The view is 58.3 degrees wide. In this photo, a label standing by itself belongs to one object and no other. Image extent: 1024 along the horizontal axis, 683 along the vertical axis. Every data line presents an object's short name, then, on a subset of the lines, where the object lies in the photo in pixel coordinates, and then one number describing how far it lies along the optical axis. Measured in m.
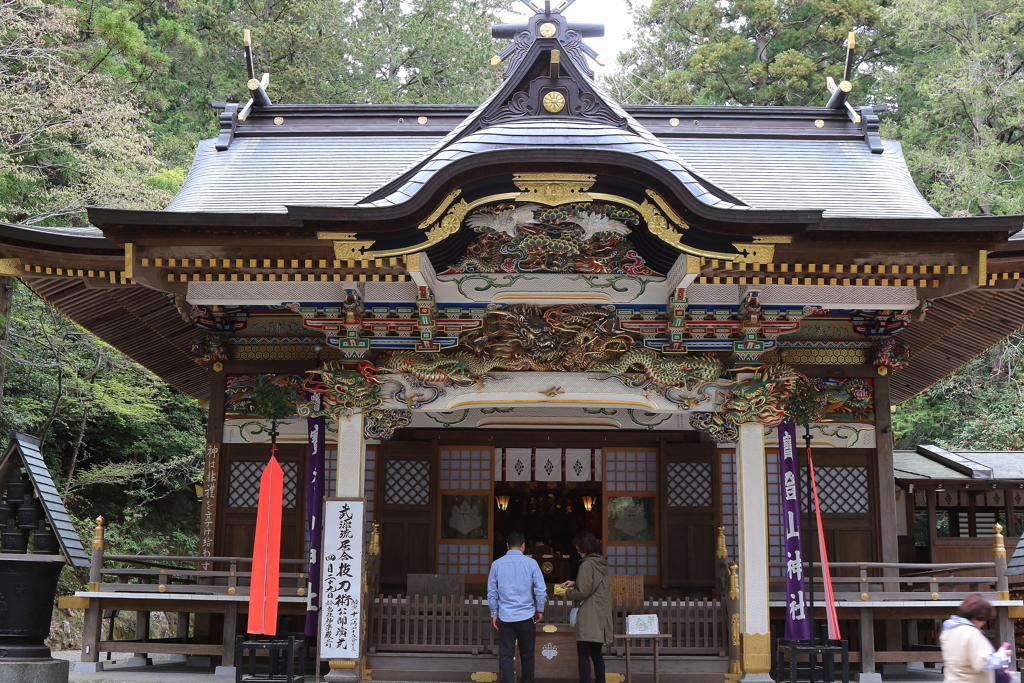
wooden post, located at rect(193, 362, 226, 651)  9.88
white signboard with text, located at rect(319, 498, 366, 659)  7.91
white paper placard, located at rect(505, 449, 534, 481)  11.14
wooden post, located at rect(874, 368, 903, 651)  9.60
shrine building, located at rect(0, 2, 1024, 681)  7.45
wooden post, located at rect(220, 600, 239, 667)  8.73
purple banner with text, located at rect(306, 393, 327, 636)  8.60
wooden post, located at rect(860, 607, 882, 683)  8.60
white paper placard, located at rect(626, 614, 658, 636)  7.75
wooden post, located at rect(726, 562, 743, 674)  8.12
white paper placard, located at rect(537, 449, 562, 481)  11.12
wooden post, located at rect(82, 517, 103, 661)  8.59
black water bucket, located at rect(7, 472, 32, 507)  7.55
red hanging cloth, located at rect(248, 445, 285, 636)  8.02
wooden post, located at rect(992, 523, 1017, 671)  8.55
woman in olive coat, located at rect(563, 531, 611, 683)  7.31
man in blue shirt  7.10
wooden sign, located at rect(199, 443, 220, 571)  9.88
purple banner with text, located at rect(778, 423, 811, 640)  8.25
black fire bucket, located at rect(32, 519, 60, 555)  7.57
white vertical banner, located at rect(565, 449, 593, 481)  11.15
